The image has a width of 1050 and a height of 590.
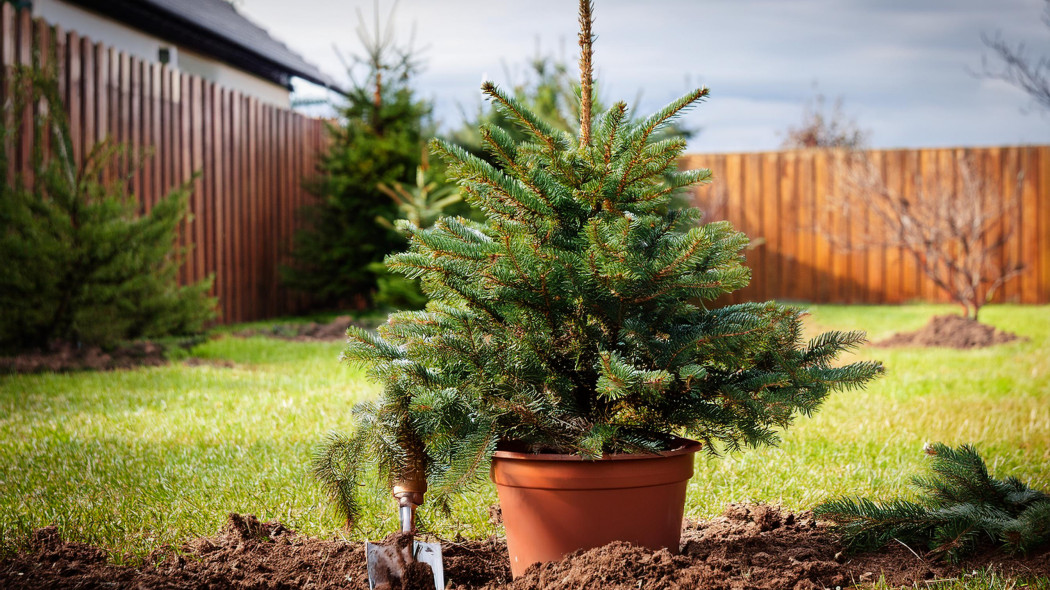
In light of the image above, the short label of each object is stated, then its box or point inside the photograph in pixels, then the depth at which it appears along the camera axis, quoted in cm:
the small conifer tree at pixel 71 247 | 605
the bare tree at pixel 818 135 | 1975
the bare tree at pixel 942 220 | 922
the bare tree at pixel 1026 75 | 714
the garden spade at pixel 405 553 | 218
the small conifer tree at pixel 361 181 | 1048
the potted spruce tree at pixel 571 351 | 213
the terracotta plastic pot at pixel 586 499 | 211
